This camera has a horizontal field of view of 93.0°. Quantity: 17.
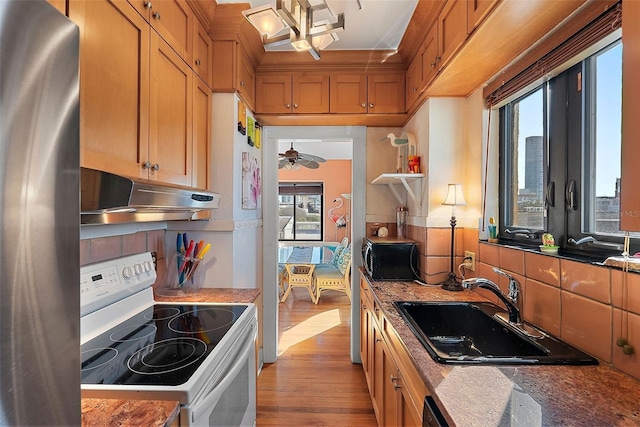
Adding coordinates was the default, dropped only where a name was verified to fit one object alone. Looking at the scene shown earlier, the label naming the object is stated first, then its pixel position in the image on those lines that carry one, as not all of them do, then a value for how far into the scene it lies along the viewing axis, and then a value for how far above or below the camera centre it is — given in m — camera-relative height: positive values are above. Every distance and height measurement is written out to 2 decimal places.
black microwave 2.09 -0.34
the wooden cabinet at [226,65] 1.94 +0.93
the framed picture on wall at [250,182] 2.18 +0.22
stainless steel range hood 0.86 +0.04
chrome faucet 1.30 -0.36
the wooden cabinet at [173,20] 1.28 +0.90
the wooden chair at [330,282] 4.35 -1.02
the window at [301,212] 6.88 -0.03
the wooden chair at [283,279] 4.63 -1.05
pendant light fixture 1.29 +0.84
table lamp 1.85 +0.05
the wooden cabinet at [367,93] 2.39 +0.93
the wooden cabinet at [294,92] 2.40 +0.94
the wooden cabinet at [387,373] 1.08 -0.76
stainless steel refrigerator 0.34 -0.01
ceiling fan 4.20 +0.73
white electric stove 0.90 -0.52
